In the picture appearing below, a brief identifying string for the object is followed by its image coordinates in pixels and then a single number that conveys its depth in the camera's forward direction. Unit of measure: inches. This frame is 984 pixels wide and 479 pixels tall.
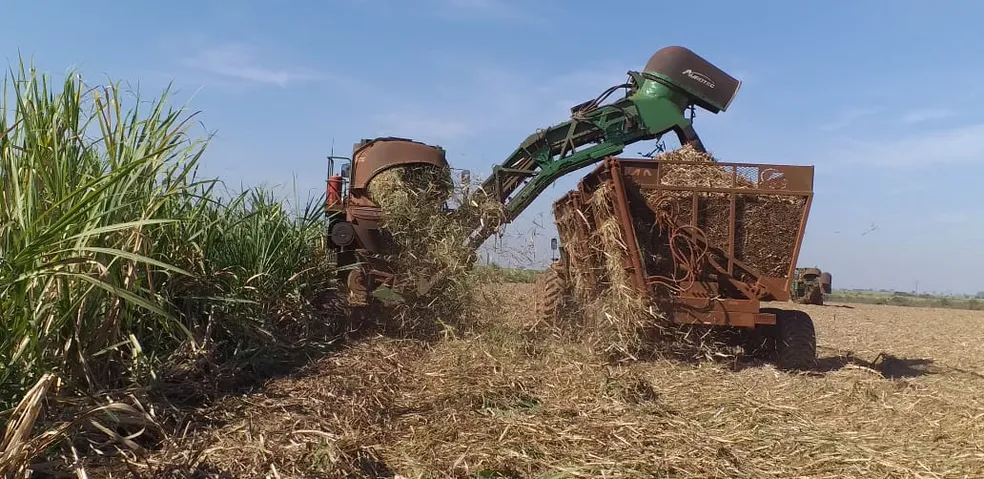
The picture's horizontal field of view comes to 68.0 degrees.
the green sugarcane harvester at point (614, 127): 342.6
